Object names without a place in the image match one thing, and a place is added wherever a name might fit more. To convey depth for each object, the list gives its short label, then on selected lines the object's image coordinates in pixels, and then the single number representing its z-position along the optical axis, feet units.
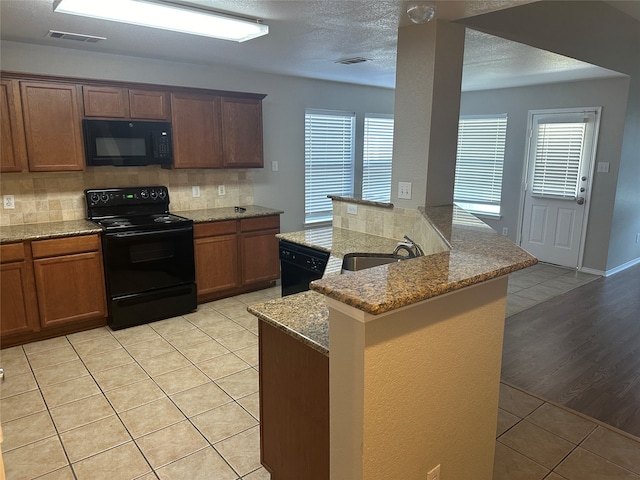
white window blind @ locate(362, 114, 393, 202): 20.87
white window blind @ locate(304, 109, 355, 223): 18.61
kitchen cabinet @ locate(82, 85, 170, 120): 12.17
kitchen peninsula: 4.03
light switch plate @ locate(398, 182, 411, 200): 9.78
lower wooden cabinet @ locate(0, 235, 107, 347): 10.86
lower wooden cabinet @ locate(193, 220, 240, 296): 13.96
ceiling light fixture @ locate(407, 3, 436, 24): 7.60
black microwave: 12.25
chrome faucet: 7.81
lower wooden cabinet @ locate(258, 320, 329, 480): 5.19
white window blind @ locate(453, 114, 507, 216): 21.01
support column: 8.98
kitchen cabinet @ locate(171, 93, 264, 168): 13.80
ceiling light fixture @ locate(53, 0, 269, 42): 7.82
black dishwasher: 10.19
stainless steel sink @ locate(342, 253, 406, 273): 8.48
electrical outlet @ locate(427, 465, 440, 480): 4.89
